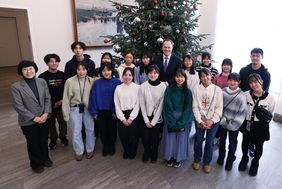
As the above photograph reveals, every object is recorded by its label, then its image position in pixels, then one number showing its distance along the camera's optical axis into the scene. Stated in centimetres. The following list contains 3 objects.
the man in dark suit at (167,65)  256
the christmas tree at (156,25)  313
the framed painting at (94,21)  471
